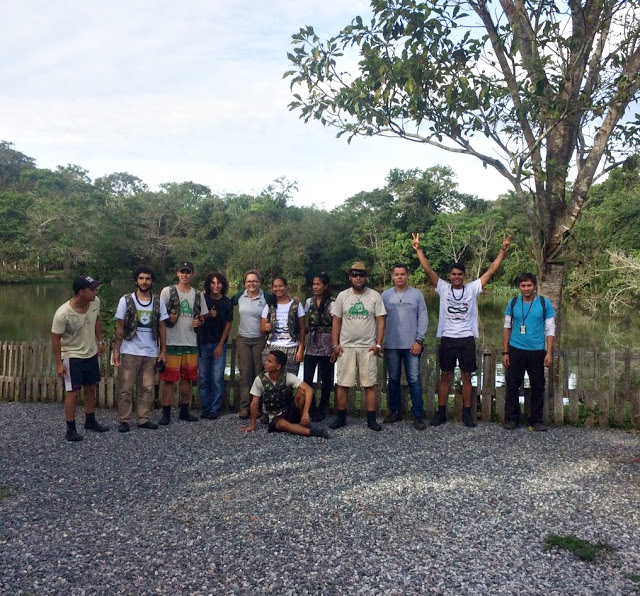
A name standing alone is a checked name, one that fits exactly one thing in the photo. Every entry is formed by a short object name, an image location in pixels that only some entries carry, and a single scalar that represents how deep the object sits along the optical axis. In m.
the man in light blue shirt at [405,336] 6.49
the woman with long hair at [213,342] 6.80
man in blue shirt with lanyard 6.28
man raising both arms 6.38
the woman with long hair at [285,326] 6.56
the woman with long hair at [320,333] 6.68
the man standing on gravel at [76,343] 5.79
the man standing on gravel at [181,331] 6.50
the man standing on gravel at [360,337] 6.39
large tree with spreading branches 6.46
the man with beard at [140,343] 6.20
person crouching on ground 6.06
